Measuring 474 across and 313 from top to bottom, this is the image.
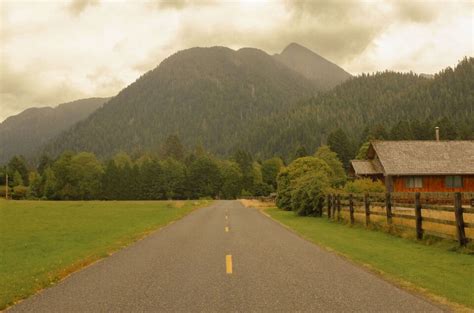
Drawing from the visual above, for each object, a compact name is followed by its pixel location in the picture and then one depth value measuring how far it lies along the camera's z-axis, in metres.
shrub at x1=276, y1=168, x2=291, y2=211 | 47.25
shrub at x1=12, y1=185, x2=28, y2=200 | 123.51
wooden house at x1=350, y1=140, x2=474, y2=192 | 47.16
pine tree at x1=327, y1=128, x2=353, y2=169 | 127.19
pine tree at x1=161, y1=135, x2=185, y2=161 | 183.00
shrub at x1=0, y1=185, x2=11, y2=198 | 121.50
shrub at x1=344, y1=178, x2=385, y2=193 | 40.10
